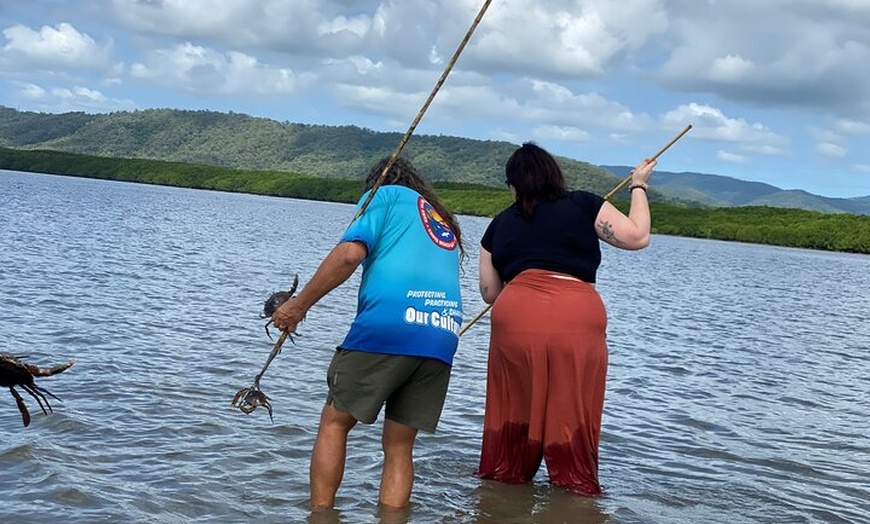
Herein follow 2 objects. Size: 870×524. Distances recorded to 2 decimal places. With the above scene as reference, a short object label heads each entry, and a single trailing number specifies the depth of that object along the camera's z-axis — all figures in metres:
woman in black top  6.52
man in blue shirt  5.47
